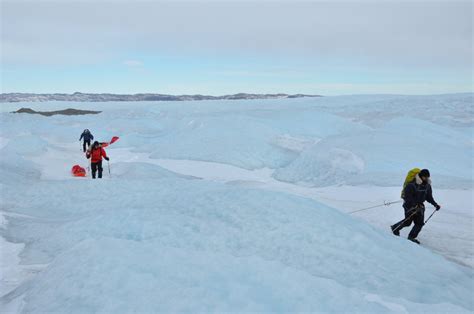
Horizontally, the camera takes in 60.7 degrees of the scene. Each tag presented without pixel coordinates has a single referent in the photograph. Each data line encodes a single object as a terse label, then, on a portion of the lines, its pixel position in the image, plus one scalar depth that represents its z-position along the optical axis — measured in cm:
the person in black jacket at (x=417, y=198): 663
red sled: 1431
